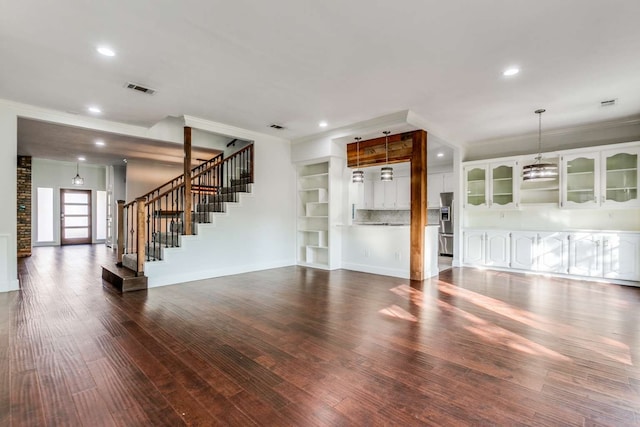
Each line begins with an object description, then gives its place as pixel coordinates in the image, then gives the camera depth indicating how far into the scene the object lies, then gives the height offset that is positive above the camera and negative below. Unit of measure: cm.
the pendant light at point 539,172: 485 +66
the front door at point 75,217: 1129 -7
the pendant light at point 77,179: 1066 +124
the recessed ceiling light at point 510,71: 349 +161
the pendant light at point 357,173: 644 +85
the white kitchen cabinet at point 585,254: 549 -72
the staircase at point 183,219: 482 -7
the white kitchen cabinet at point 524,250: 616 -71
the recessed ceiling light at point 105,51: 307 +164
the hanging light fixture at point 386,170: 602 +87
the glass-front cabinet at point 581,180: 560 +63
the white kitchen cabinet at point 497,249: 648 -73
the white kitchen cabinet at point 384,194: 978 +63
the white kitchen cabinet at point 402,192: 945 +67
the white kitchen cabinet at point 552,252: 582 -72
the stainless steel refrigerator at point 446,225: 877 -30
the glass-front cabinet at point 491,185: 656 +63
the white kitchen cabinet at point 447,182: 902 +93
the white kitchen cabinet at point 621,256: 516 -71
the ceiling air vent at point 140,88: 397 +165
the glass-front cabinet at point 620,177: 527 +63
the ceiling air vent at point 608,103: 441 +160
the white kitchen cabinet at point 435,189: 920 +76
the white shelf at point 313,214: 691 +1
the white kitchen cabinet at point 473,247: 684 -73
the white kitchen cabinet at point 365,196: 953 +57
